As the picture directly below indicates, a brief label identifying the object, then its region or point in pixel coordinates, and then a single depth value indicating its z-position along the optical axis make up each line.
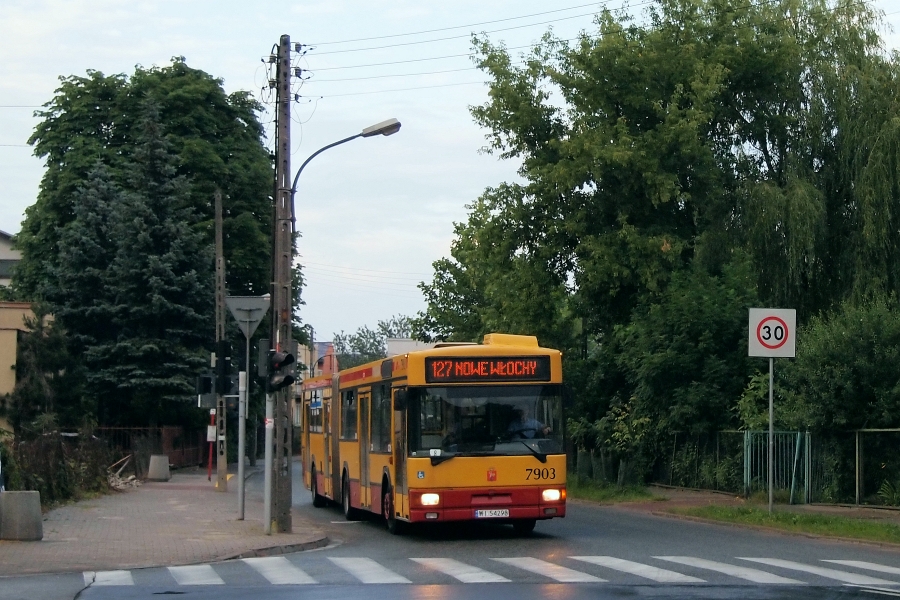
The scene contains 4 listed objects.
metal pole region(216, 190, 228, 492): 34.44
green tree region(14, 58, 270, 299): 47.12
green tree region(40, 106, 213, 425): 43.25
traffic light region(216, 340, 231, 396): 28.06
